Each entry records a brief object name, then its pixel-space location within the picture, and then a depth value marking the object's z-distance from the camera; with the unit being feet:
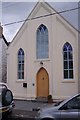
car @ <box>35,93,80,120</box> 12.16
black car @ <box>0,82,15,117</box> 15.19
